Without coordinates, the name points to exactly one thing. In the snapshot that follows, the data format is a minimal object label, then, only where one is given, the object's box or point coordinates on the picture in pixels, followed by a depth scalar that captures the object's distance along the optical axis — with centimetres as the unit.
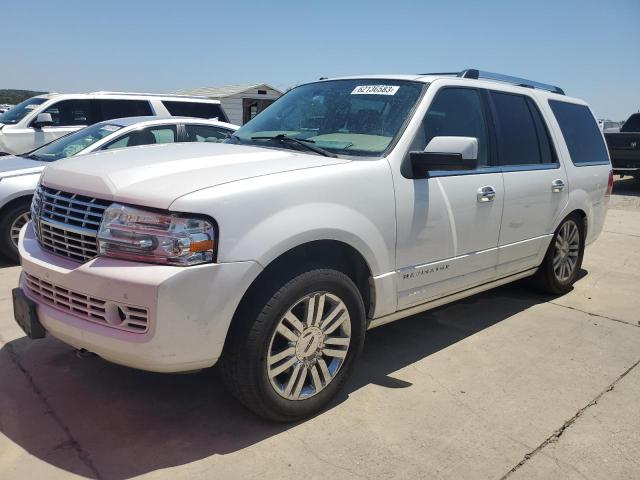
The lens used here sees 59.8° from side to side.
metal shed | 2577
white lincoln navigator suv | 246
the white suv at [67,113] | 900
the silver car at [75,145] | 581
